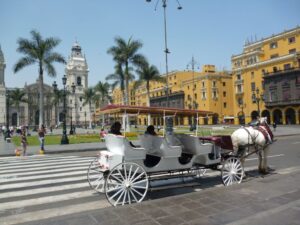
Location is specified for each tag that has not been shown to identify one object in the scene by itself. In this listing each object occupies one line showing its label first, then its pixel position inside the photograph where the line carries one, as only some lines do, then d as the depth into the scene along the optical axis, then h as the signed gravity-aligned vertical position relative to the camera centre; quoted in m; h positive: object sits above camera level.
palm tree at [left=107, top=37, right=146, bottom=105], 37.50 +9.59
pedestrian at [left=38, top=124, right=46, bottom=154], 18.34 -0.74
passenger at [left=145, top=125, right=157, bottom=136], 7.22 -0.14
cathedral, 103.46 +10.29
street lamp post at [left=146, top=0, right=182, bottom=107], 25.41 +9.17
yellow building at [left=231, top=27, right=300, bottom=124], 54.28 +9.12
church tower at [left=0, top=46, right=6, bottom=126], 101.25 +10.84
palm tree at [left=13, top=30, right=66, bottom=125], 34.59 +9.06
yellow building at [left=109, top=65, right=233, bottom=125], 72.56 +8.65
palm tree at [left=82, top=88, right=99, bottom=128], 85.38 +9.56
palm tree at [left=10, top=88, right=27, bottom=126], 86.44 +9.85
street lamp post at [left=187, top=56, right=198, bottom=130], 73.25 +6.45
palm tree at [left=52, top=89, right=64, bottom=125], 83.04 +9.52
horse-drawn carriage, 6.17 -0.89
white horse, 8.27 -0.56
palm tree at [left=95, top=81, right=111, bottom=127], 76.62 +9.66
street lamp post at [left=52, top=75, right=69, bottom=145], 24.66 -0.96
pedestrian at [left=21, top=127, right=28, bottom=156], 16.92 -0.64
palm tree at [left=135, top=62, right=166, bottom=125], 44.32 +7.88
